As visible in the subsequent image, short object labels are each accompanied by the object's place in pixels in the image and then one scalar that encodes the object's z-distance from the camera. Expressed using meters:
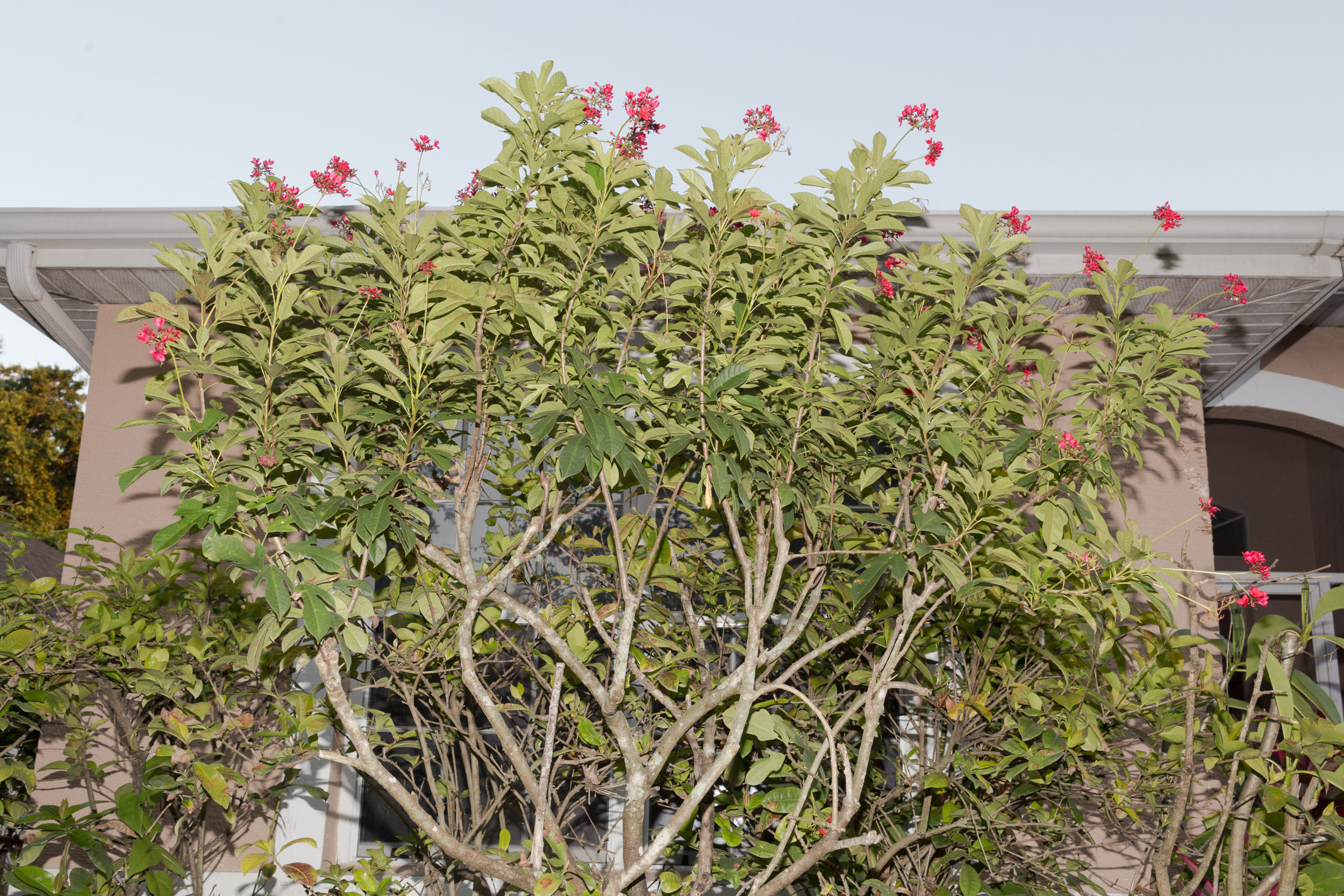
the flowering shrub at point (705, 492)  1.90
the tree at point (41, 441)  11.74
